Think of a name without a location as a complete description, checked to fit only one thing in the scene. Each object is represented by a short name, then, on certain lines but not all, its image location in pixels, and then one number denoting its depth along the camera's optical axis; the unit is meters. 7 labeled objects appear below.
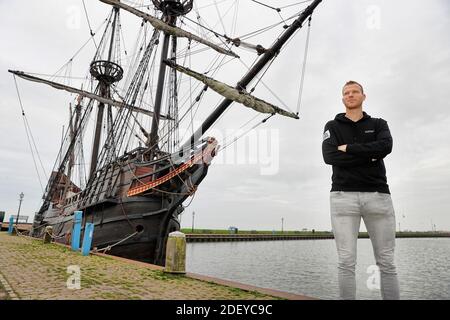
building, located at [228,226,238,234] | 75.82
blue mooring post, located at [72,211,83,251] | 11.66
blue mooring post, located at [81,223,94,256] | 10.03
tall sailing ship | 13.60
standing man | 2.72
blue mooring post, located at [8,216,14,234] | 24.67
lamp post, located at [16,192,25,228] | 40.12
